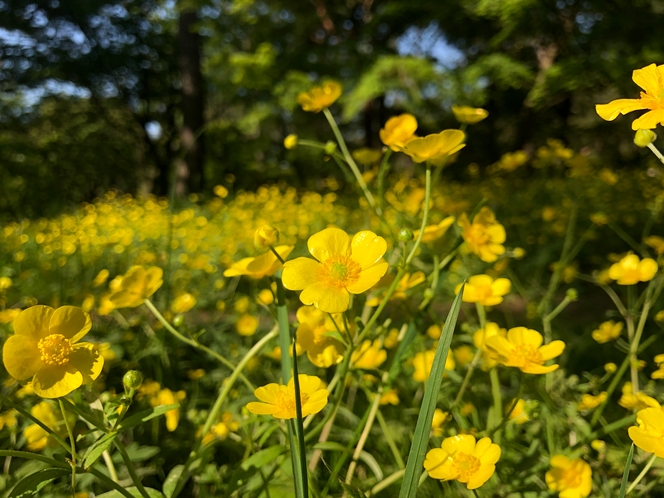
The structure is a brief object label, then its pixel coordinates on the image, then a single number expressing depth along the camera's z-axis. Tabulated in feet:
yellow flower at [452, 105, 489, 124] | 0.82
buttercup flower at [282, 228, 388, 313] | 0.57
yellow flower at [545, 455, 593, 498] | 0.67
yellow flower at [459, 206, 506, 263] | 0.83
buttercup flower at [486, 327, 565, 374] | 0.67
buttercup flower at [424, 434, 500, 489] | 0.60
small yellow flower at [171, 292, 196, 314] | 0.88
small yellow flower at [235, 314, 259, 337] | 1.29
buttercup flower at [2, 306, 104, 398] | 0.53
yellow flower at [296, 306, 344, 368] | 0.70
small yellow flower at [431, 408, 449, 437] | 0.74
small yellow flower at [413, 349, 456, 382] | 0.87
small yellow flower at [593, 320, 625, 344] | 1.01
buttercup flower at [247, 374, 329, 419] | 0.58
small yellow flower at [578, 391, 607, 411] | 0.80
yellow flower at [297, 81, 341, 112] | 1.02
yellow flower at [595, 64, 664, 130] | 0.56
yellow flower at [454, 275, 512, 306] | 0.82
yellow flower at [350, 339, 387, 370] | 0.78
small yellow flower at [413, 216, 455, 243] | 0.75
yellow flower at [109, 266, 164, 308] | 0.76
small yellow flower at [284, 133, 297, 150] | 1.03
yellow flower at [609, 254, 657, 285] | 0.89
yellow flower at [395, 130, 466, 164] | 0.66
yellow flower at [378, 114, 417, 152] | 0.82
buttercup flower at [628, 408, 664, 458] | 0.53
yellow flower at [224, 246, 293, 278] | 0.70
